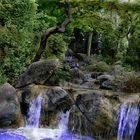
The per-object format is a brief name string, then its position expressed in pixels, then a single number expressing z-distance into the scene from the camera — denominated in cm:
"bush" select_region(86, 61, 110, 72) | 1123
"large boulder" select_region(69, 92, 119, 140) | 682
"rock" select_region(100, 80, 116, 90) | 837
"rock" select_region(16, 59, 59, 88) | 786
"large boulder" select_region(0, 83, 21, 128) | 679
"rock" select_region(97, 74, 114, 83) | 881
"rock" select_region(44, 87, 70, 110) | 721
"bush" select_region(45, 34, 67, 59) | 1052
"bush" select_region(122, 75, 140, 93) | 811
